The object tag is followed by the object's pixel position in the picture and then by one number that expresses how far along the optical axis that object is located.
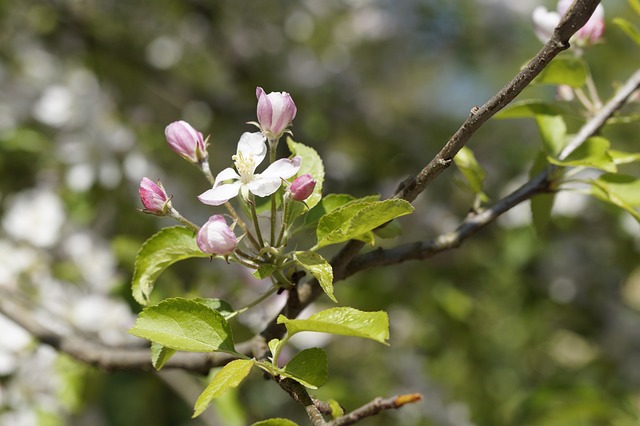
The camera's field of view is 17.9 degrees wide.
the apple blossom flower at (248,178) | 0.69
